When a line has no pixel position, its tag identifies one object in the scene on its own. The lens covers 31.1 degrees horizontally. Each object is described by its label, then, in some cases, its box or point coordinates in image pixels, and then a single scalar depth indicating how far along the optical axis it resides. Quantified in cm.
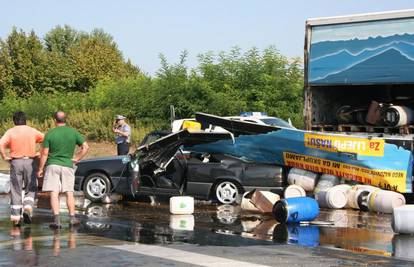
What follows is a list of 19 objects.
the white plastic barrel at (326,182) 1405
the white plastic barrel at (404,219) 1027
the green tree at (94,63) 4800
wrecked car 1432
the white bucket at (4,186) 1661
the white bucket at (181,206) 1290
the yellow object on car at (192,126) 1510
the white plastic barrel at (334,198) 1350
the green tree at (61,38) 7100
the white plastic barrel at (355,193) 1345
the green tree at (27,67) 4641
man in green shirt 1079
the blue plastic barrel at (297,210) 1155
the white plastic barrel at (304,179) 1416
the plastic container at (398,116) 1462
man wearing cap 1886
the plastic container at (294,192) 1354
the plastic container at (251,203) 1284
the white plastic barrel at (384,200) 1294
